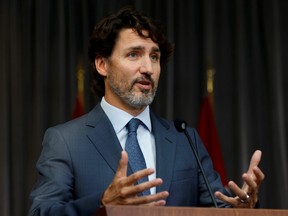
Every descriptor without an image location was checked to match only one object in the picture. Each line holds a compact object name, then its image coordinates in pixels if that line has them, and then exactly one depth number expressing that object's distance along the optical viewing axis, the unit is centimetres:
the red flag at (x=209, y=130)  830
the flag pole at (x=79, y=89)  816
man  456
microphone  460
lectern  359
